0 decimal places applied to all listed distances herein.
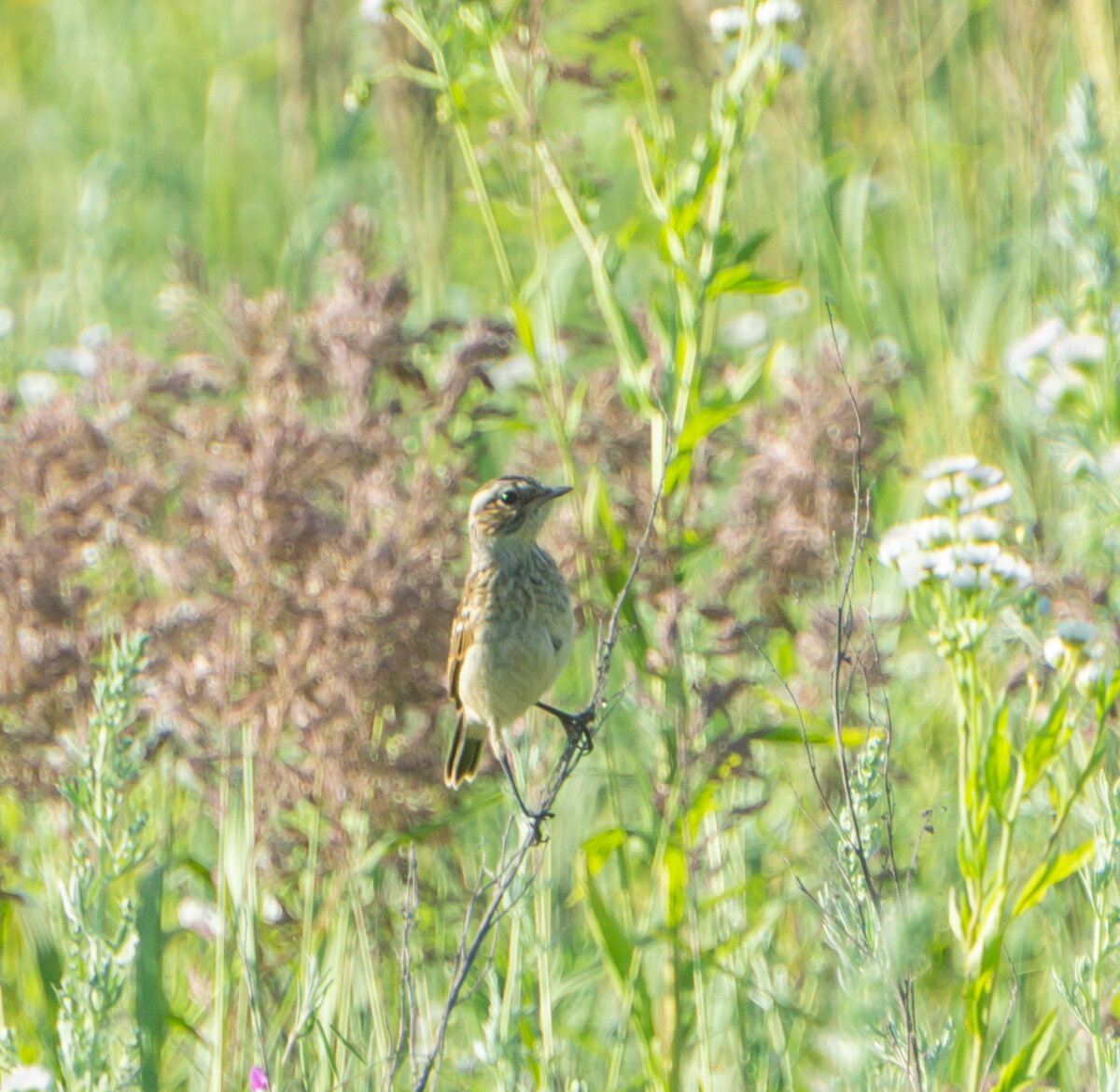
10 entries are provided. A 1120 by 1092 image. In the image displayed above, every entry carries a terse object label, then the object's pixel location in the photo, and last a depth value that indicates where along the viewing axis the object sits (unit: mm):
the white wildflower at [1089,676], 4852
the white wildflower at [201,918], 6492
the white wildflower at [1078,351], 6332
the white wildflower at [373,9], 6219
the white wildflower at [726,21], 6250
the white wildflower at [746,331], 10234
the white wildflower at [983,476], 5254
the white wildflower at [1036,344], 6613
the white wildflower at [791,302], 10497
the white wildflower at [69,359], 8508
